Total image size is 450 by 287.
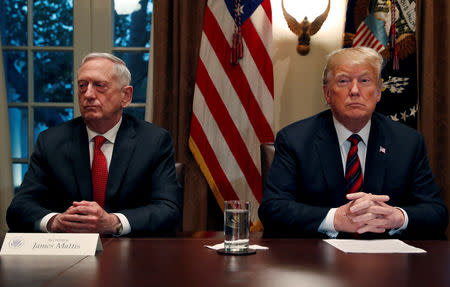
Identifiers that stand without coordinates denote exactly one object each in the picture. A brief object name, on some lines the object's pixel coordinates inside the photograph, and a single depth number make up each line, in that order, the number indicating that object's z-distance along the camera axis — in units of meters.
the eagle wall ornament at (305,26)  3.44
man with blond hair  1.88
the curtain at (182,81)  3.42
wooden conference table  1.03
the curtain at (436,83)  3.28
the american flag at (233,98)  3.36
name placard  1.34
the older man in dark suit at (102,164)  2.07
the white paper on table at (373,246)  1.39
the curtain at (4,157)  3.53
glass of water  1.37
